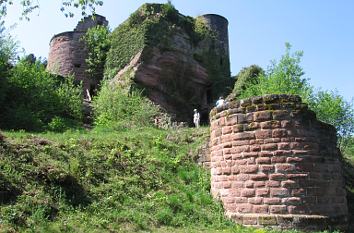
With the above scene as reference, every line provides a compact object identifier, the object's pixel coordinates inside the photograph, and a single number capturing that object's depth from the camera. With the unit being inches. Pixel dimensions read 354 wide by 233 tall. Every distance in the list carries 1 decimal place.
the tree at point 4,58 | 682.4
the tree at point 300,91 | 914.7
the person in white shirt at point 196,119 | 843.4
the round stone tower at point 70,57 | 1168.8
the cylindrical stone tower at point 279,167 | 303.4
